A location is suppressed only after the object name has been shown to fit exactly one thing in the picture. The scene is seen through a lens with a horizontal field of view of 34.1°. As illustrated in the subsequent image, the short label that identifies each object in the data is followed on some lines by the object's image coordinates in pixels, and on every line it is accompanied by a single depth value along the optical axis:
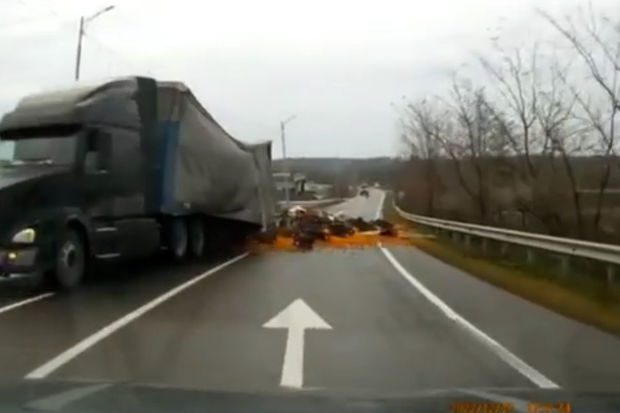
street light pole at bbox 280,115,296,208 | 77.60
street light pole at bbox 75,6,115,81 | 38.47
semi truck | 16.52
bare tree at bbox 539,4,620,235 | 27.66
